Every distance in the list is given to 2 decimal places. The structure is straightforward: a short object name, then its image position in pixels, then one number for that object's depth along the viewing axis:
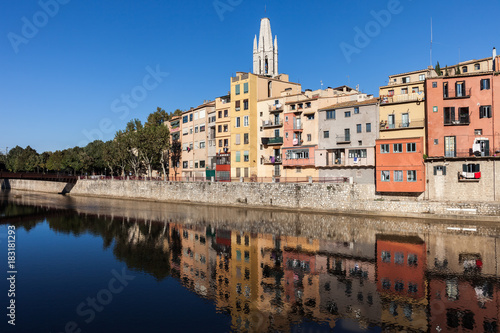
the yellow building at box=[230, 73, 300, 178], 67.38
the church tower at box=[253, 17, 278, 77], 151.50
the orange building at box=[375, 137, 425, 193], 44.75
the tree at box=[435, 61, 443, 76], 52.69
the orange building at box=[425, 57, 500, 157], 42.94
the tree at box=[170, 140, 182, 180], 87.94
